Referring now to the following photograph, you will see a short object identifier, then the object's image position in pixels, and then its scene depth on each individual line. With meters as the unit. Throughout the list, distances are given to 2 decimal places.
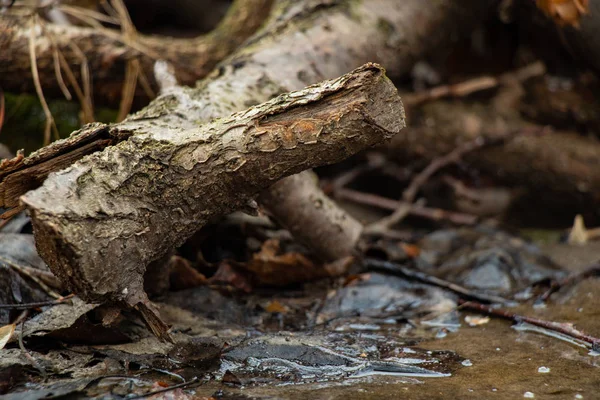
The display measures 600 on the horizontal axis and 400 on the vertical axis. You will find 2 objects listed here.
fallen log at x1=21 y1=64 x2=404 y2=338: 3.65
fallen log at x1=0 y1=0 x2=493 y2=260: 3.88
